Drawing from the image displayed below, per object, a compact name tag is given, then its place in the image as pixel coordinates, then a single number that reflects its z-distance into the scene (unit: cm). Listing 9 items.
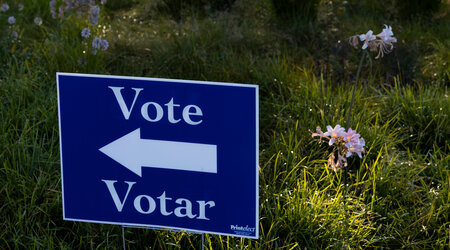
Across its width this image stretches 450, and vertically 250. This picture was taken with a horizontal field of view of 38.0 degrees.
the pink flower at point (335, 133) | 285
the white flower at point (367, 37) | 311
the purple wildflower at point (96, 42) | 406
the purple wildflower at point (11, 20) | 444
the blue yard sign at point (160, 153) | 209
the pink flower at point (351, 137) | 284
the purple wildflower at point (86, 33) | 410
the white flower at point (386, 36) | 314
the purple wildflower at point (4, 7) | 471
